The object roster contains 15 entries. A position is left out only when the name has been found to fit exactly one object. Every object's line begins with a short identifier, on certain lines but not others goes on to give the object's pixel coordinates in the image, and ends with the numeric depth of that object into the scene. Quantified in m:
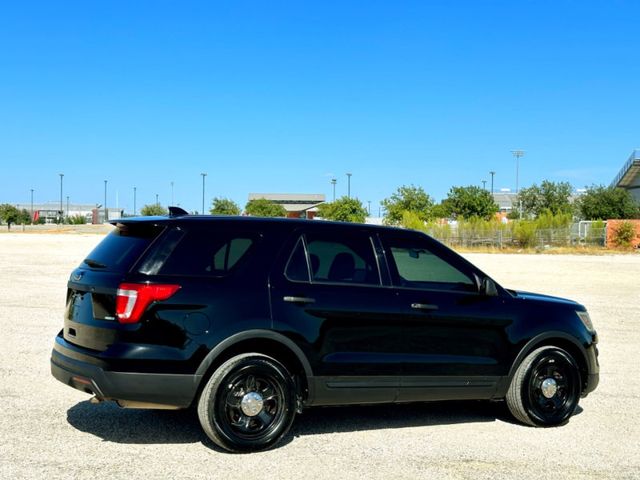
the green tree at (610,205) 83.75
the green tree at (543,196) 101.69
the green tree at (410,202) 96.43
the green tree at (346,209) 97.12
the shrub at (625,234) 60.44
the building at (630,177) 87.06
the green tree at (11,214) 136.75
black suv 5.06
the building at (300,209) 142.95
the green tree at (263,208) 118.50
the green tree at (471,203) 91.44
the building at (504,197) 167.75
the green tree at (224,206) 121.63
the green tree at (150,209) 119.29
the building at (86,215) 162.05
